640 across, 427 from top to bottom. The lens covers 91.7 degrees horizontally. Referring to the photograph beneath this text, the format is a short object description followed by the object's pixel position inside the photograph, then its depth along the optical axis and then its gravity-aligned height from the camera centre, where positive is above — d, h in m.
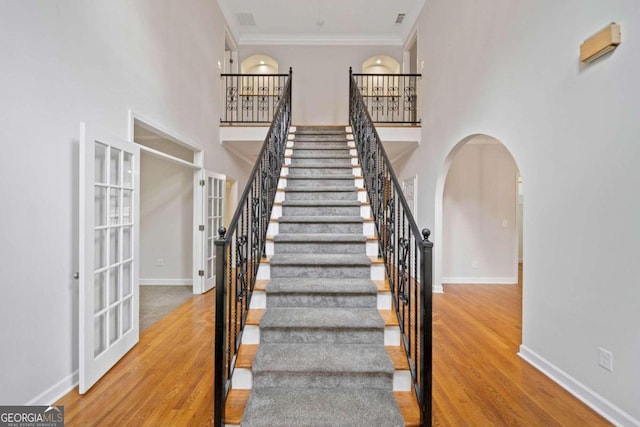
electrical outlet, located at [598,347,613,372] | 1.96 -0.93
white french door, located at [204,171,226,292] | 4.81 -0.06
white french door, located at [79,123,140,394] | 2.19 -0.33
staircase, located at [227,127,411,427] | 1.83 -0.87
